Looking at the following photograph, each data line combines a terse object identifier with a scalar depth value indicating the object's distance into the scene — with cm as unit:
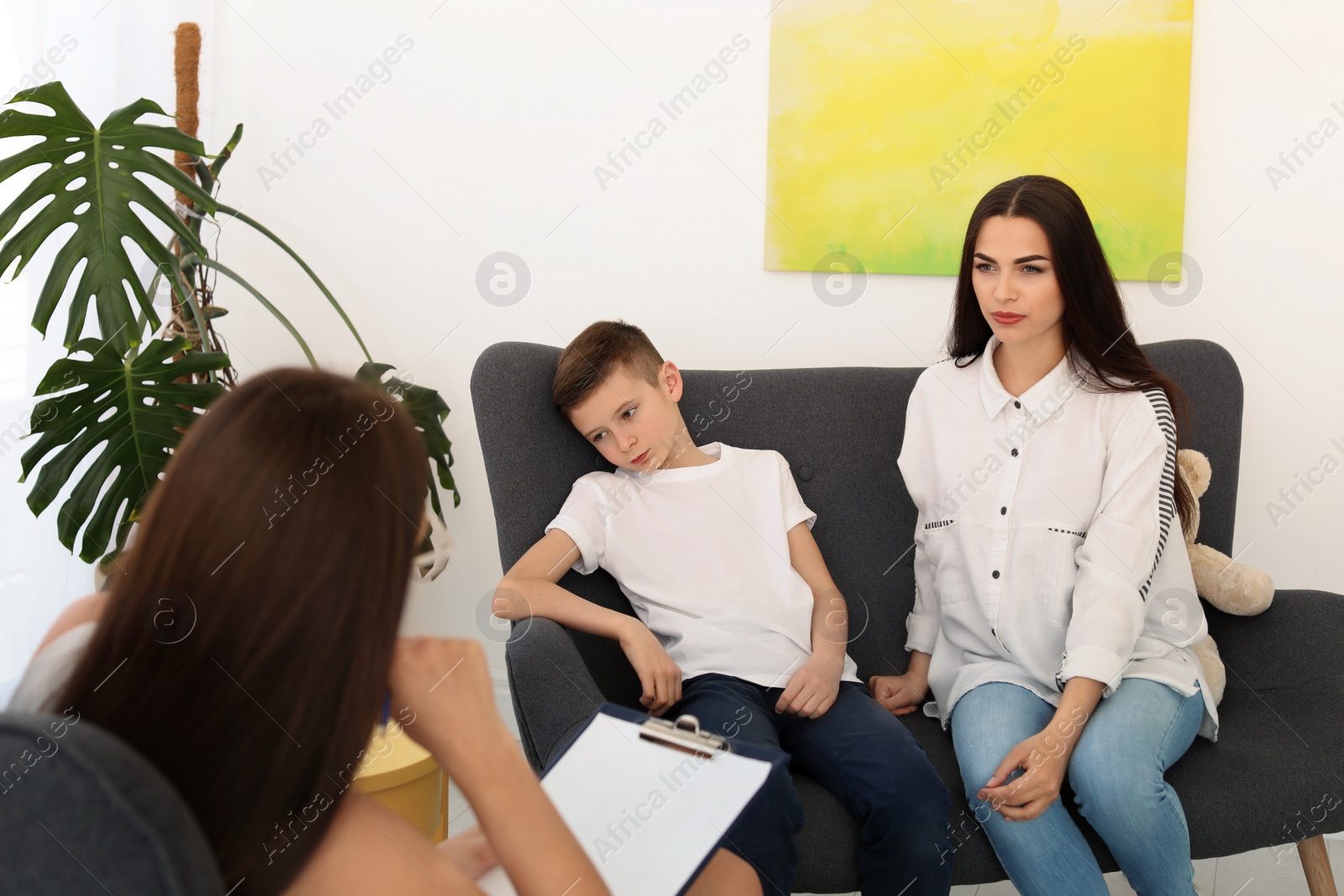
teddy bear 161
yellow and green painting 205
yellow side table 157
